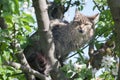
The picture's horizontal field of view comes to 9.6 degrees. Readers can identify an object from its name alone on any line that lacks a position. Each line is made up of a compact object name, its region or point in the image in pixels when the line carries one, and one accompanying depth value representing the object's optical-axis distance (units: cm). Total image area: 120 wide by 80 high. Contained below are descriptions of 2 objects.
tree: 477
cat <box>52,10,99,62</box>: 671
